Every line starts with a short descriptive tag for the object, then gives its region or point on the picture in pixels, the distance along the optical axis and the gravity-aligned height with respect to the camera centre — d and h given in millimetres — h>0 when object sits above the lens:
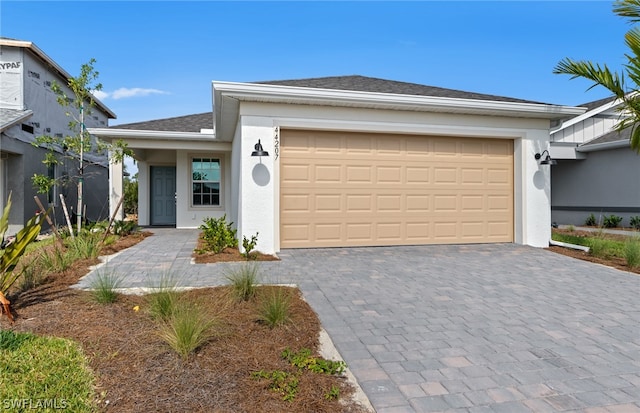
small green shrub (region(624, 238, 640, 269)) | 6816 -892
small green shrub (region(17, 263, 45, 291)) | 4766 -961
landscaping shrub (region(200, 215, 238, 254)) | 7672 -649
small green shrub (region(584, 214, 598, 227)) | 15133 -607
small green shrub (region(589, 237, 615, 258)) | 7906 -918
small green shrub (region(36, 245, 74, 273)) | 5646 -864
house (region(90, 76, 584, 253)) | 7570 +923
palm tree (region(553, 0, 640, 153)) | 7013 +2665
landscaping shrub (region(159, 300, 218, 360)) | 2891 -1003
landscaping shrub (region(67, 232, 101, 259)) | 6823 -779
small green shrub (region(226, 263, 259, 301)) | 4344 -942
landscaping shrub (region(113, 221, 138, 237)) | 10461 -614
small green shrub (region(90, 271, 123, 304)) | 4141 -961
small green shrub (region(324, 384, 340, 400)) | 2454 -1238
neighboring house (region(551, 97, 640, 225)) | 14078 +1457
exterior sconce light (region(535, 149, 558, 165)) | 8648 +1082
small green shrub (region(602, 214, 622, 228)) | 14211 -572
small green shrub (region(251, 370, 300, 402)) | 2469 -1209
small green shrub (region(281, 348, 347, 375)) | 2803 -1196
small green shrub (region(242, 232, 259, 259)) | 7149 -738
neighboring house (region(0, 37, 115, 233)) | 12367 +3067
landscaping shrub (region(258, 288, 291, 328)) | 3567 -1015
